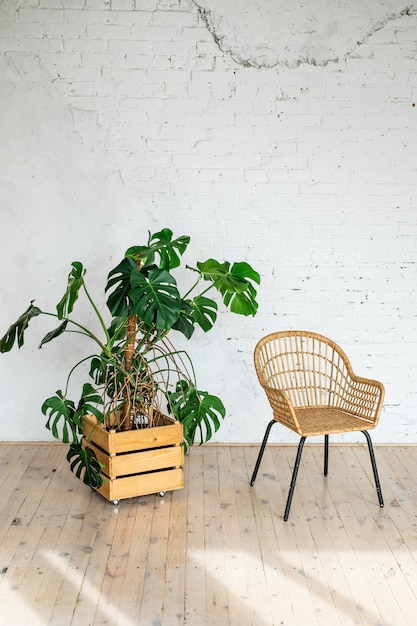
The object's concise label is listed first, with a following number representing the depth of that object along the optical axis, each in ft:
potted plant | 10.27
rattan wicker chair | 10.45
